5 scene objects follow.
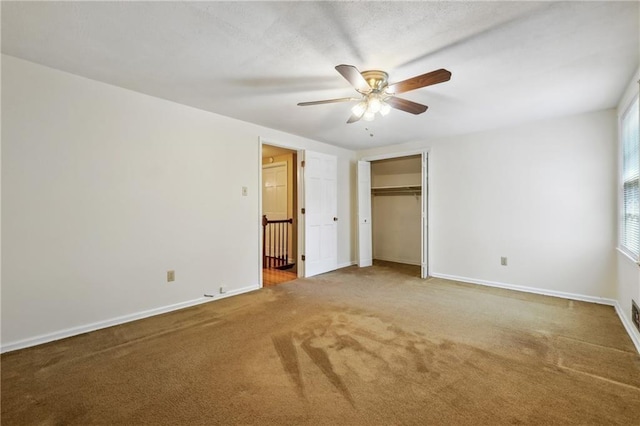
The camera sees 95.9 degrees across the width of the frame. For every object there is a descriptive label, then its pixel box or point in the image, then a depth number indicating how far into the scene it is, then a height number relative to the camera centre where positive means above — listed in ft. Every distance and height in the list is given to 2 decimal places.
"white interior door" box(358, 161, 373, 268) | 18.34 -0.35
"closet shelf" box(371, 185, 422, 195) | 19.08 +1.40
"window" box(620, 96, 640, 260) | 8.54 +0.90
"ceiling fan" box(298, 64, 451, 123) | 6.68 +3.13
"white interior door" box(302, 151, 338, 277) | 15.76 -0.18
